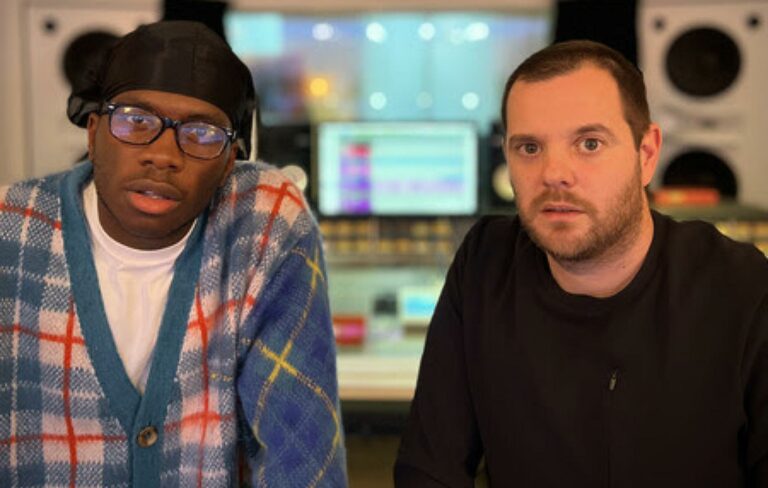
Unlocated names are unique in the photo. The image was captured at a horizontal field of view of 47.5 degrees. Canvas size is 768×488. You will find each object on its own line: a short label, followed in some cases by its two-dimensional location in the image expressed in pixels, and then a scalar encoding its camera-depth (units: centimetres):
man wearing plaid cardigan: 109
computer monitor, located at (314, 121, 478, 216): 246
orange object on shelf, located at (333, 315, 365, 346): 235
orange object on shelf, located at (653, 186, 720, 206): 234
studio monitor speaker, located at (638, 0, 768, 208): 257
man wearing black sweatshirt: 105
